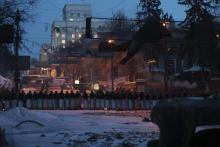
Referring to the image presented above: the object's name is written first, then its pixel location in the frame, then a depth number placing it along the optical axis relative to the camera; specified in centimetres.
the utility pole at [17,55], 3916
